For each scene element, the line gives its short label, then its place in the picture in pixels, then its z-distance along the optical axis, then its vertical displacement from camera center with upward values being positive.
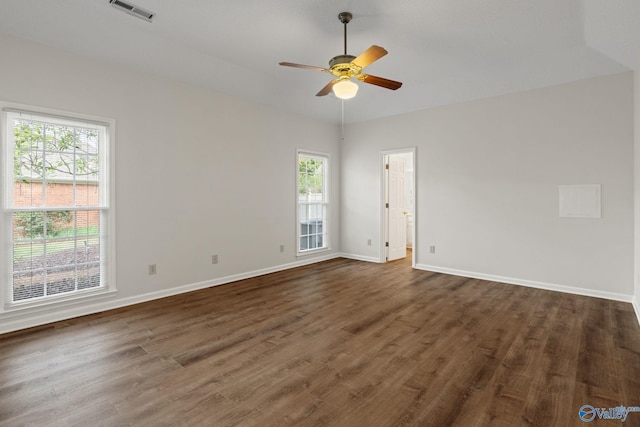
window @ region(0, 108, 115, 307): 3.11 +0.08
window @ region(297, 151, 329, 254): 6.18 +0.24
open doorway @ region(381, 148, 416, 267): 6.29 +0.17
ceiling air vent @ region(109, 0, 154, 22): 2.94 +1.97
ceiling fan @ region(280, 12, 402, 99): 2.84 +1.38
